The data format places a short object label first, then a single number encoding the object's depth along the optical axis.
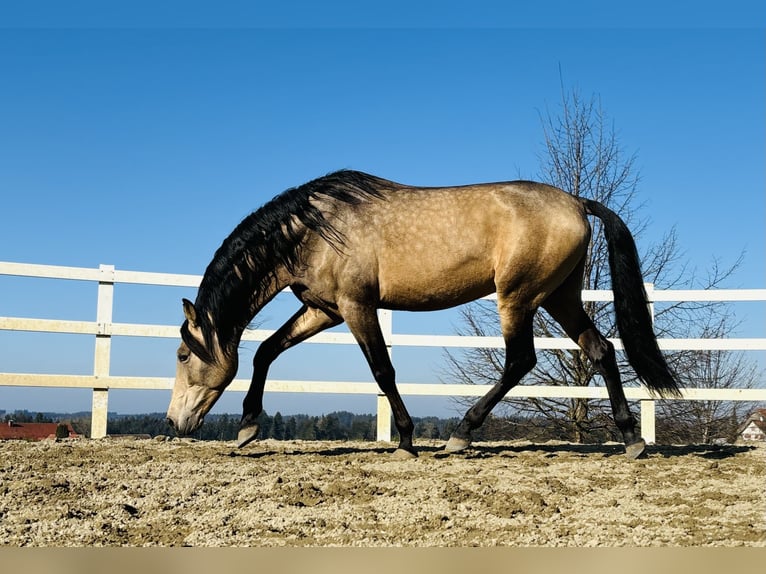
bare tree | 12.65
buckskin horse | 5.21
